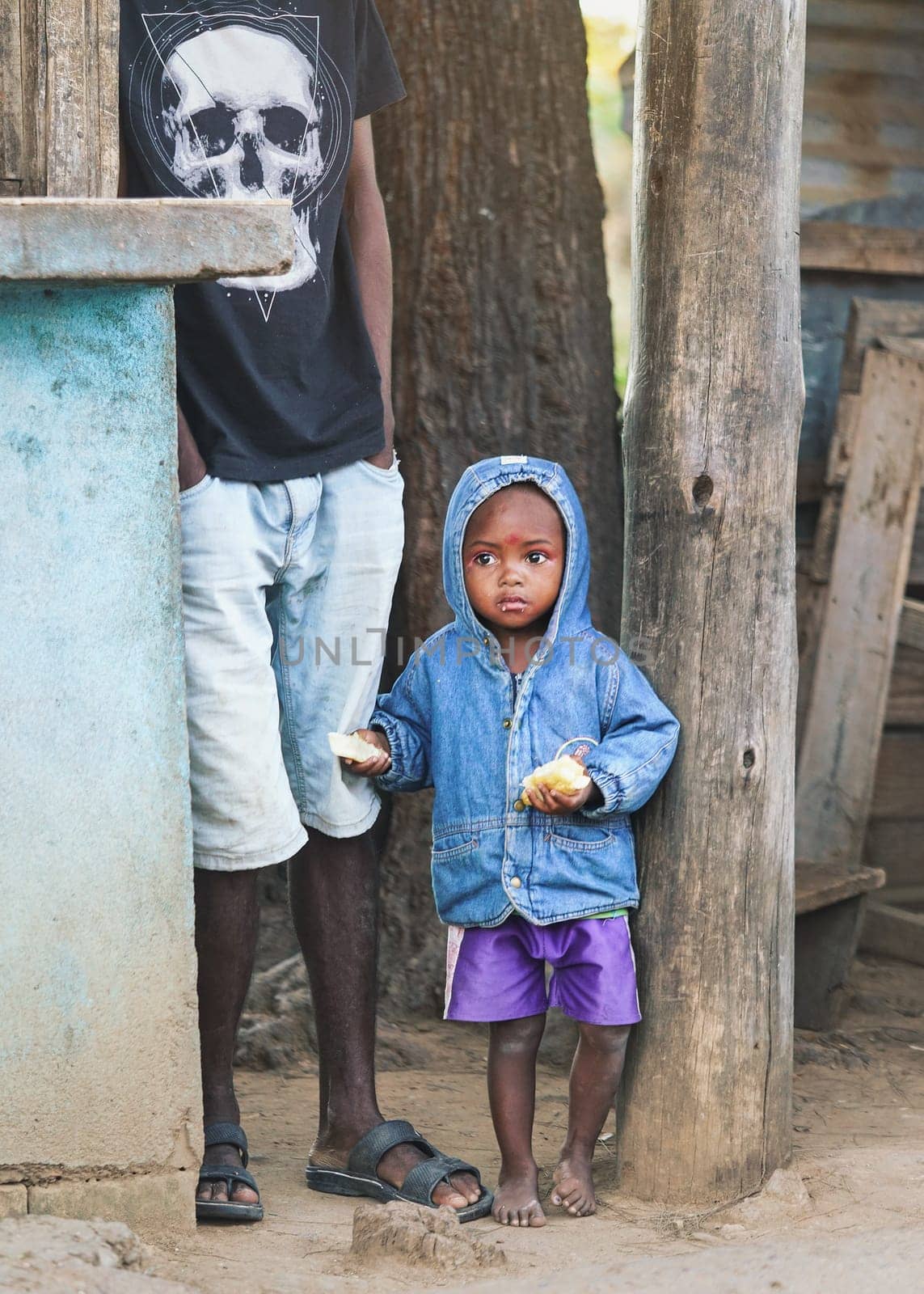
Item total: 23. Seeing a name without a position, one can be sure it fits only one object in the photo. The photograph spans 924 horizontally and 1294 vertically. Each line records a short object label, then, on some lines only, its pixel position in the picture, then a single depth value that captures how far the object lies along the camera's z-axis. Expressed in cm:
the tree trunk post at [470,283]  827
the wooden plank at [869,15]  1040
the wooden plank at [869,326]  1024
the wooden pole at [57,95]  498
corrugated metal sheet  1048
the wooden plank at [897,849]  1090
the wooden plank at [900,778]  1089
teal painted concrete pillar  495
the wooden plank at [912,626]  1022
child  574
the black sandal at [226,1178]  546
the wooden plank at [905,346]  1016
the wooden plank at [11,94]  498
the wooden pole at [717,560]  576
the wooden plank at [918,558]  1084
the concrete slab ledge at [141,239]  459
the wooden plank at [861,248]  1033
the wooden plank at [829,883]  880
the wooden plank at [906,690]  1088
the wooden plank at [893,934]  1018
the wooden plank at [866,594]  1012
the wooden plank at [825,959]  903
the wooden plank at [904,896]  1095
